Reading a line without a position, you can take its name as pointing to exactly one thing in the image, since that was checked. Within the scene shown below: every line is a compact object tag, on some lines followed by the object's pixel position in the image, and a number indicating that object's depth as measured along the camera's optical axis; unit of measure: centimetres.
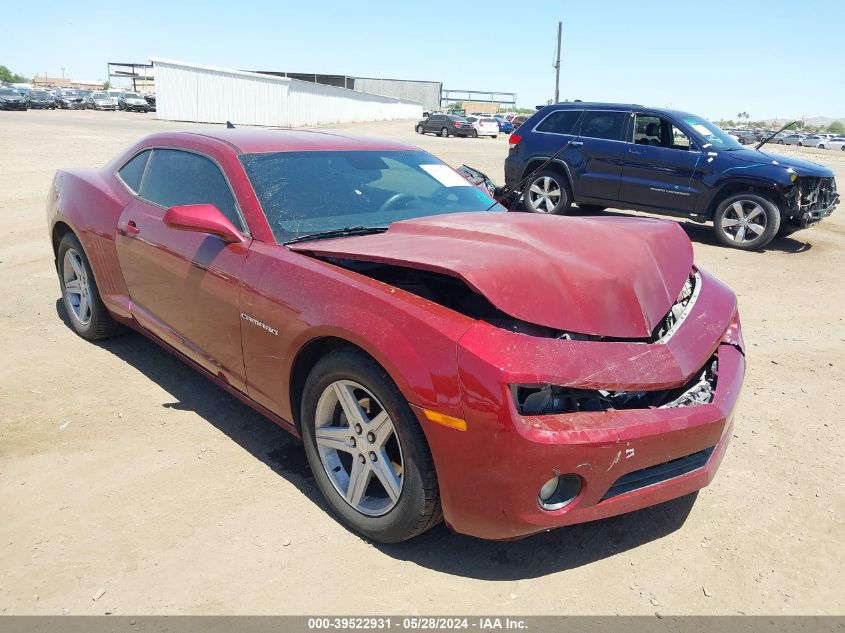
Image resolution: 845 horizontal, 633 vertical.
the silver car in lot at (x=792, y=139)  6181
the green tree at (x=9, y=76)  11269
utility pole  3182
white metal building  3797
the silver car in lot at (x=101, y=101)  5244
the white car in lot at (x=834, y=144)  6029
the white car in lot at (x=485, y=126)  4338
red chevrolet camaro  223
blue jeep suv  861
